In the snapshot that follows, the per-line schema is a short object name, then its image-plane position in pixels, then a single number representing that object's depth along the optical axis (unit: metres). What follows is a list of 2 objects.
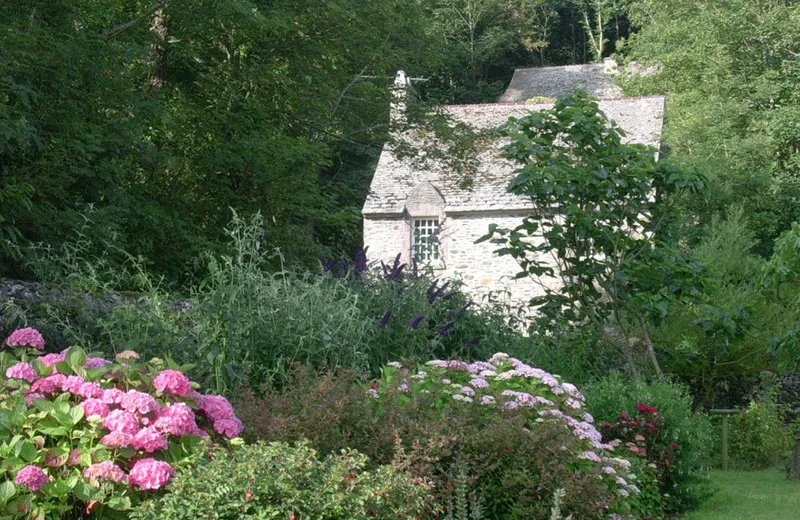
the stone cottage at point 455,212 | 26.47
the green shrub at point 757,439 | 13.65
